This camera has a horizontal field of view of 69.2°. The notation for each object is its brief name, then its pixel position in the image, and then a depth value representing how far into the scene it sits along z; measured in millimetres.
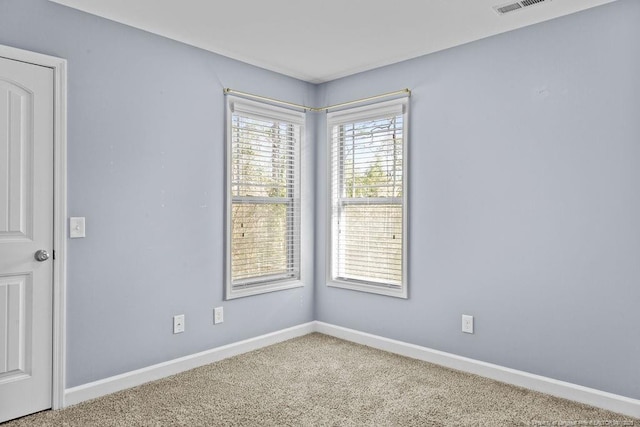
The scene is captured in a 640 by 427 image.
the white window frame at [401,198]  3664
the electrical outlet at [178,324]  3289
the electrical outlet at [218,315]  3549
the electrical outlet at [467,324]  3305
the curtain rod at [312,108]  3627
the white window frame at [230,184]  3611
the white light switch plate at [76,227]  2736
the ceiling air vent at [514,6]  2688
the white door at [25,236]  2494
